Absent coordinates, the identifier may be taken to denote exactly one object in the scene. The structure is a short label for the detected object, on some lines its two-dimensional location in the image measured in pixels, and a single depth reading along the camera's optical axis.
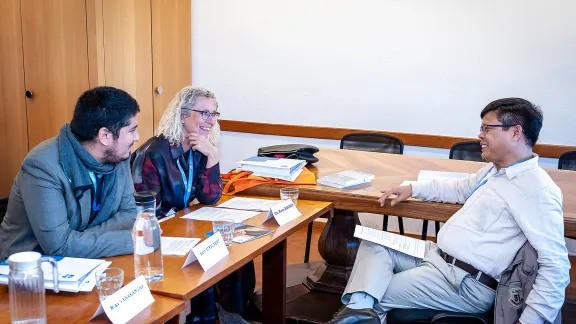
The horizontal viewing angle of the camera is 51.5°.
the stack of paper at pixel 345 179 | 2.83
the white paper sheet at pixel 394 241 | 2.45
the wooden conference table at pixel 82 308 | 1.43
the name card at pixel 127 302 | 1.40
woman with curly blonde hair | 2.60
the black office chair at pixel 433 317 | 2.10
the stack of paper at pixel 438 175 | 2.96
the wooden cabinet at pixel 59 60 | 4.14
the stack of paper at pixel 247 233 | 2.09
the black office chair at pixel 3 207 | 2.54
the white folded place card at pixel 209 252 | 1.77
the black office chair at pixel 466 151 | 3.80
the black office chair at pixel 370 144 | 3.94
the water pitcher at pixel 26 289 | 1.31
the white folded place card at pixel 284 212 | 2.30
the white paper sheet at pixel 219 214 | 2.36
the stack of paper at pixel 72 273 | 1.55
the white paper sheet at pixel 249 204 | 2.54
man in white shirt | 2.16
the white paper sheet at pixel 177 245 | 1.92
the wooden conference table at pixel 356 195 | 2.65
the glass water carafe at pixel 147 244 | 1.65
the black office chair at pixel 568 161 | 3.60
